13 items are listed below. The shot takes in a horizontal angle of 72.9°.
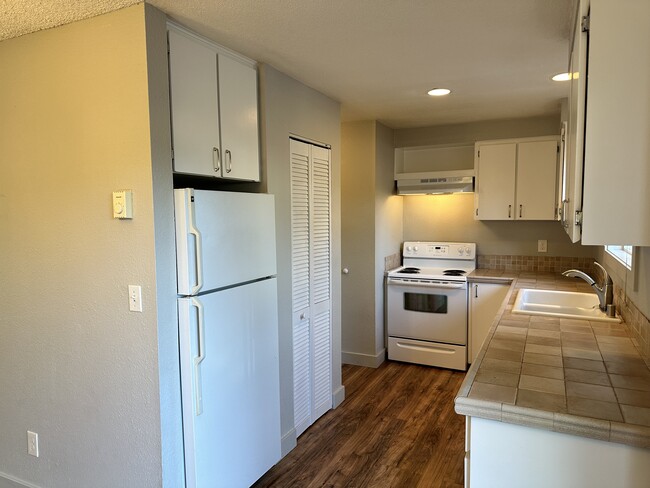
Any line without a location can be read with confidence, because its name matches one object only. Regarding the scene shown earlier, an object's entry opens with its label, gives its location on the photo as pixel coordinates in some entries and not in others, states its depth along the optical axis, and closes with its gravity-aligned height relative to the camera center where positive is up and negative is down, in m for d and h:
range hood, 4.14 +0.28
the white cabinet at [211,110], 1.92 +0.51
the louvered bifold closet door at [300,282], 2.76 -0.43
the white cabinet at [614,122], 1.23 +0.25
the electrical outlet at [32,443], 2.18 -1.12
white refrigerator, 1.89 -0.57
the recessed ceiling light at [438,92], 2.99 +0.85
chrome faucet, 2.48 -0.45
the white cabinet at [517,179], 3.87 +0.30
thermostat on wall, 1.83 +0.05
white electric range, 3.97 -0.90
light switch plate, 1.84 -0.34
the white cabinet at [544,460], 1.31 -0.77
